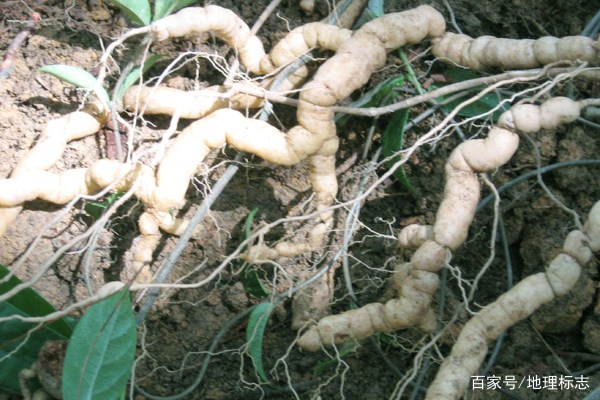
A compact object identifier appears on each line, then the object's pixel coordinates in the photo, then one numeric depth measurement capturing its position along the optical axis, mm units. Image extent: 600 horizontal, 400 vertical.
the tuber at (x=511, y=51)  540
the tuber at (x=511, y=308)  516
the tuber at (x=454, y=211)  526
